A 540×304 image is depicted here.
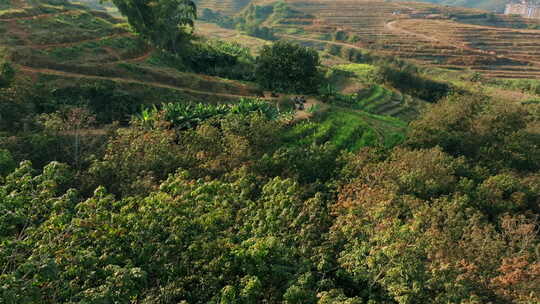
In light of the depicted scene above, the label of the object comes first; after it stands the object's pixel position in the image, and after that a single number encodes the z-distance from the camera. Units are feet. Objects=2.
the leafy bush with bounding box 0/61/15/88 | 70.64
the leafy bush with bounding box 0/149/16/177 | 49.39
